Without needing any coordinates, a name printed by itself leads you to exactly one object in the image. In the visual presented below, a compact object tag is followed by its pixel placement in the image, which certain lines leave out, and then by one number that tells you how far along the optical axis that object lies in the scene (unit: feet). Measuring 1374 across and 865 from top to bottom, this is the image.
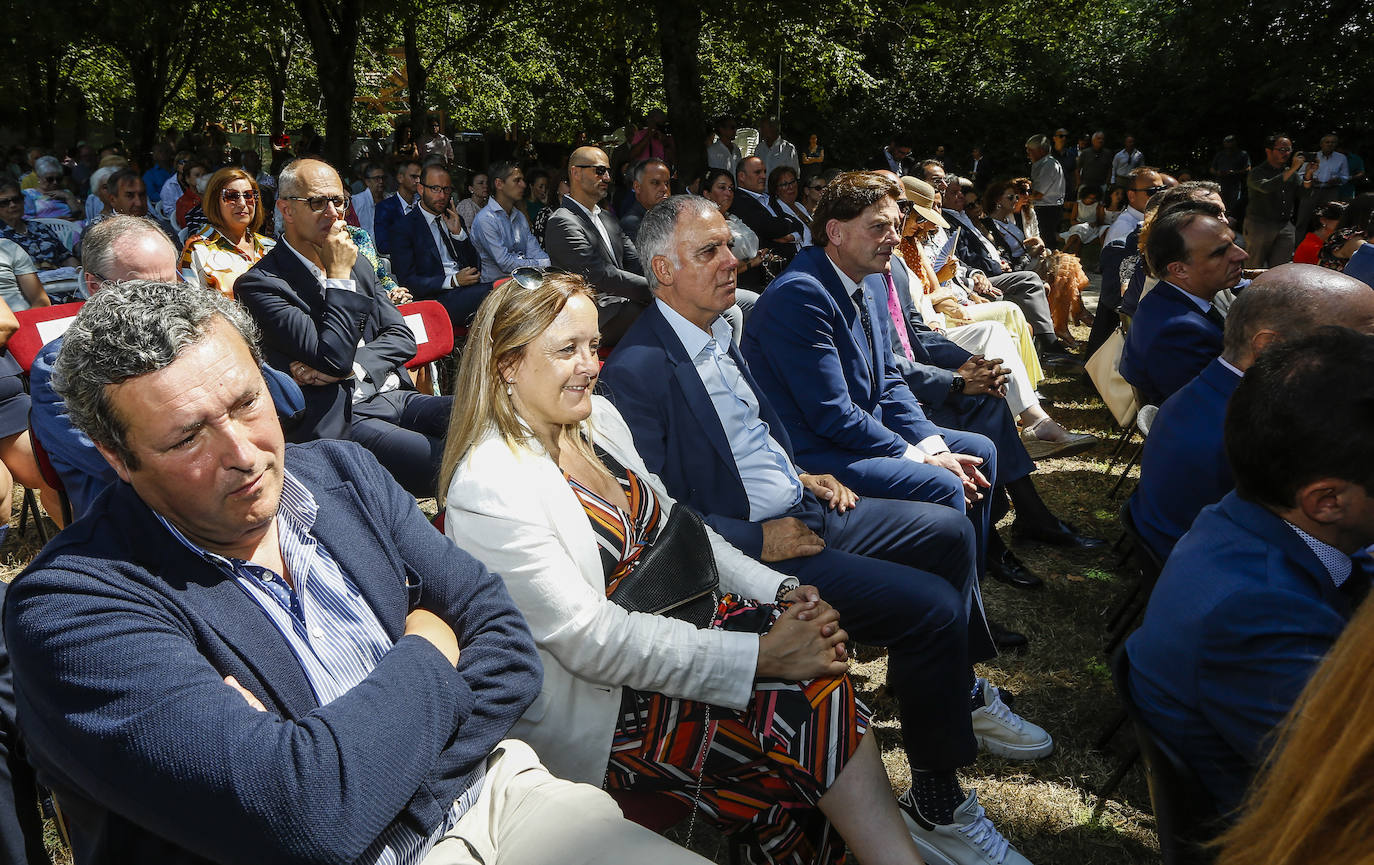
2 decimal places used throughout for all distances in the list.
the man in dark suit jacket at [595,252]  20.53
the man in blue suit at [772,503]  8.80
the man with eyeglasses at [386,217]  27.94
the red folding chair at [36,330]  12.55
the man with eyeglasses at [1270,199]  43.16
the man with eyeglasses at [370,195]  31.73
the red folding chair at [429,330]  15.31
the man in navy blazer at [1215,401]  8.84
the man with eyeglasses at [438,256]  22.53
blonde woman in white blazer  6.82
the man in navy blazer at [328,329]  11.46
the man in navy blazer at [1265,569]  5.64
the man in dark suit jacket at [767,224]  29.27
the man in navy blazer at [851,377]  11.52
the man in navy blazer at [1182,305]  13.03
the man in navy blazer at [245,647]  4.37
